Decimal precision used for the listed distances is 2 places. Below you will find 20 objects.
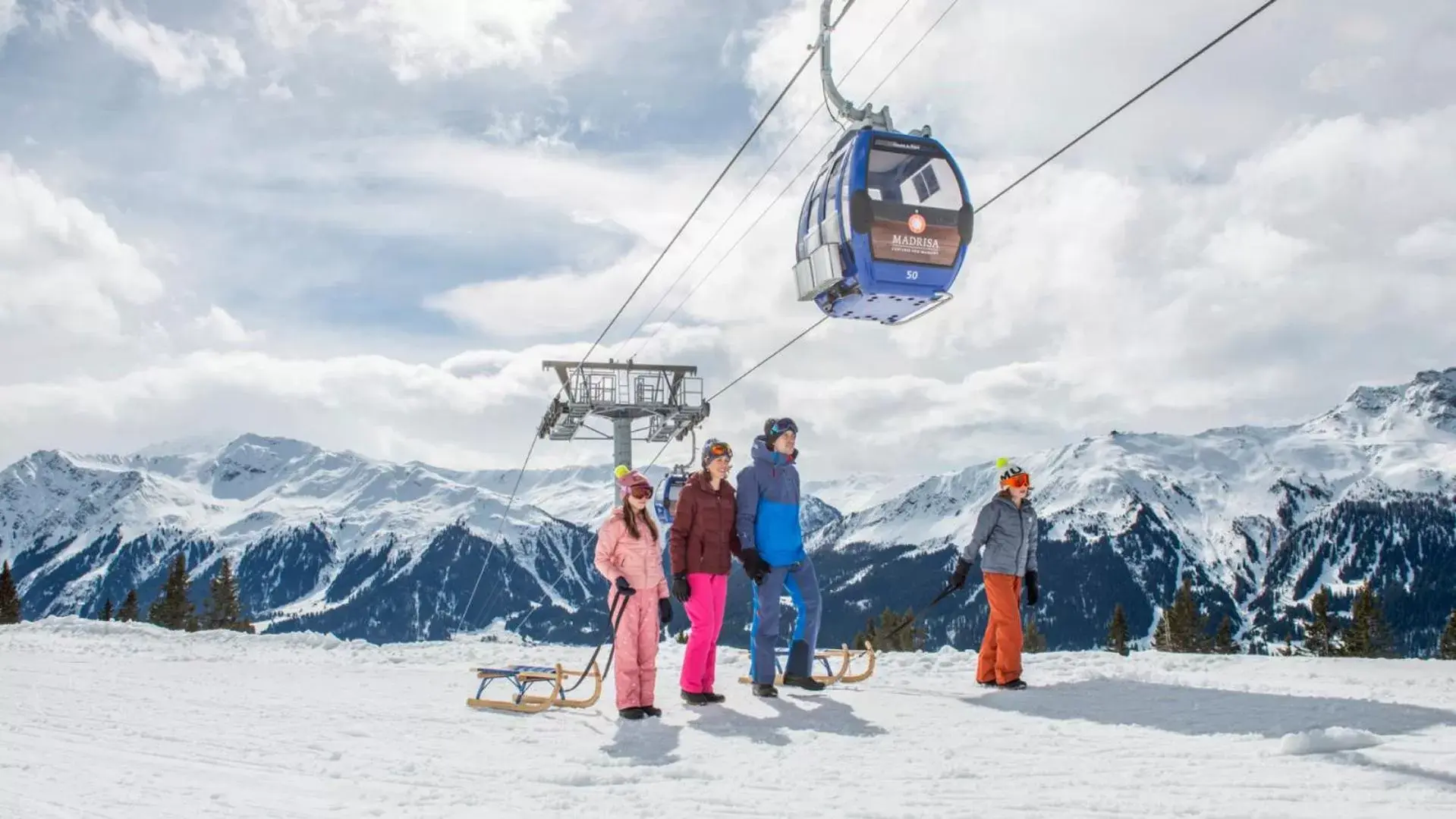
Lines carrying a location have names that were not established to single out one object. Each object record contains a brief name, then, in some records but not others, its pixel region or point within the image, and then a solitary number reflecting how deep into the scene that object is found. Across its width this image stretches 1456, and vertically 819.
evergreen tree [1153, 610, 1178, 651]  46.44
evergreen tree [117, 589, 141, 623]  65.31
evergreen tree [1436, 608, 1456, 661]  61.31
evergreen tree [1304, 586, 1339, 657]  61.62
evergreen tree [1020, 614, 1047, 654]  58.91
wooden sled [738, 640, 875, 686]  11.84
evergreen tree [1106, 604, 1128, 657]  71.12
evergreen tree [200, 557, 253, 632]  69.88
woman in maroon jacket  10.09
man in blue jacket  10.59
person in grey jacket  11.36
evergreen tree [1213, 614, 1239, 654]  59.69
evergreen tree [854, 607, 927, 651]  57.53
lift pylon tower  33.22
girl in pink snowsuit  9.78
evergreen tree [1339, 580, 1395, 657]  59.03
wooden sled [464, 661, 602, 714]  10.48
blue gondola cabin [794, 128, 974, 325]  13.67
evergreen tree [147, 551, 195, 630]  66.88
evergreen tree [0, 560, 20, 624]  58.81
